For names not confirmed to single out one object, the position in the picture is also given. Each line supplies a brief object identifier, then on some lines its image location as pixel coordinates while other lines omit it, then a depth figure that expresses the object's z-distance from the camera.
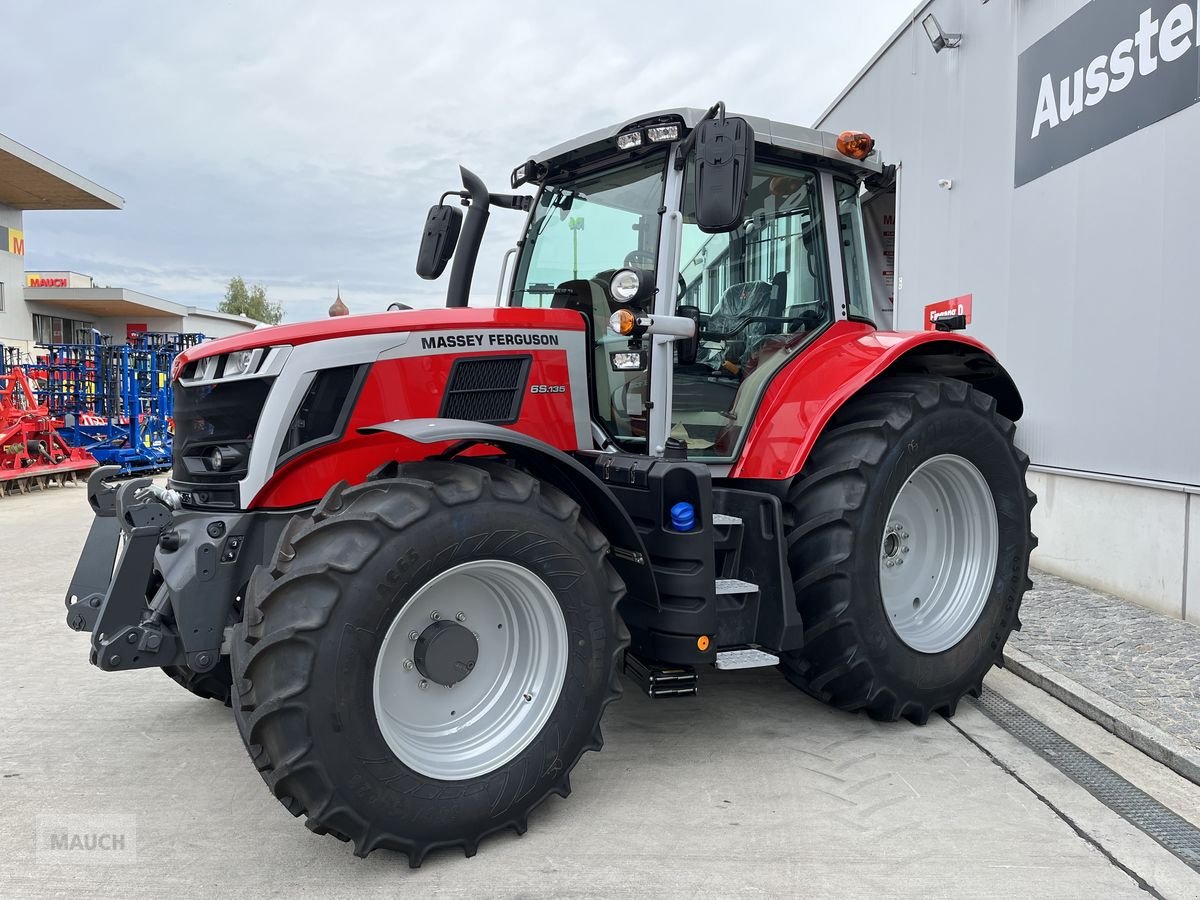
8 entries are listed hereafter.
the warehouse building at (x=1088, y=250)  5.40
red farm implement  12.73
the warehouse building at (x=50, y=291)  25.84
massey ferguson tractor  2.70
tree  72.94
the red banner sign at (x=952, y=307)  8.24
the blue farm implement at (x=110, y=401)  15.34
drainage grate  2.97
